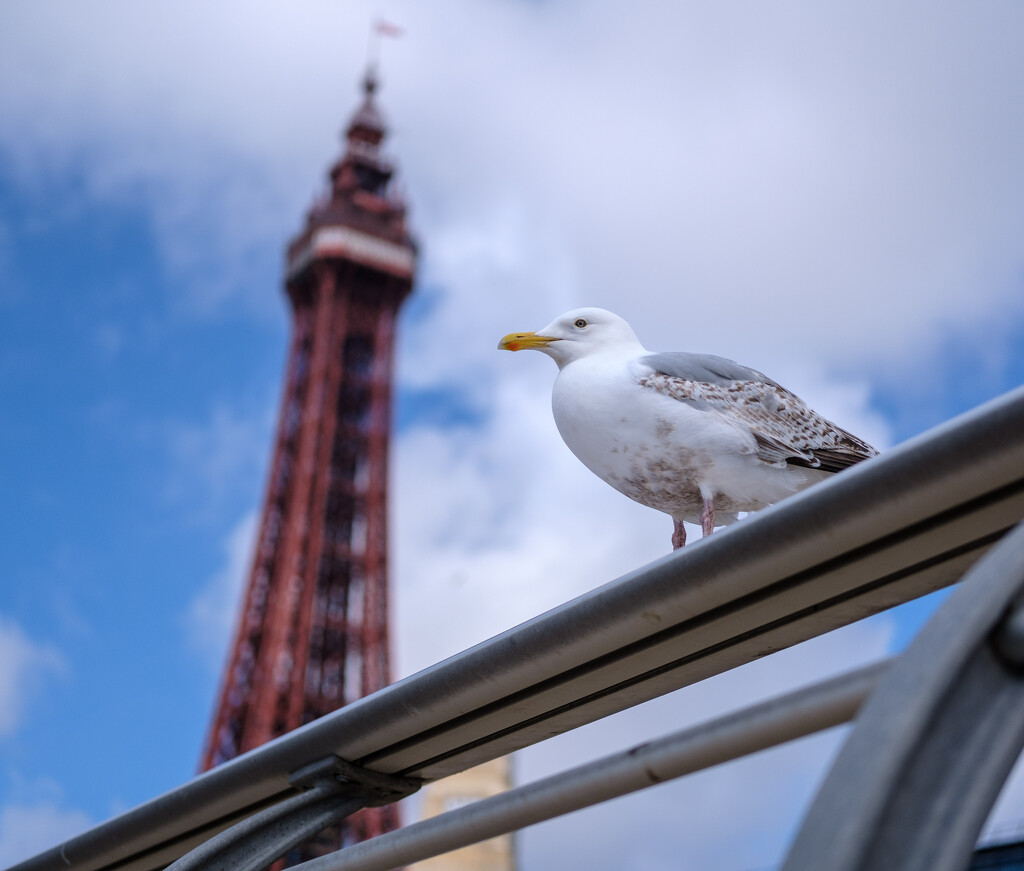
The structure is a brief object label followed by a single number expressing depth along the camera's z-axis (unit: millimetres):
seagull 2576
